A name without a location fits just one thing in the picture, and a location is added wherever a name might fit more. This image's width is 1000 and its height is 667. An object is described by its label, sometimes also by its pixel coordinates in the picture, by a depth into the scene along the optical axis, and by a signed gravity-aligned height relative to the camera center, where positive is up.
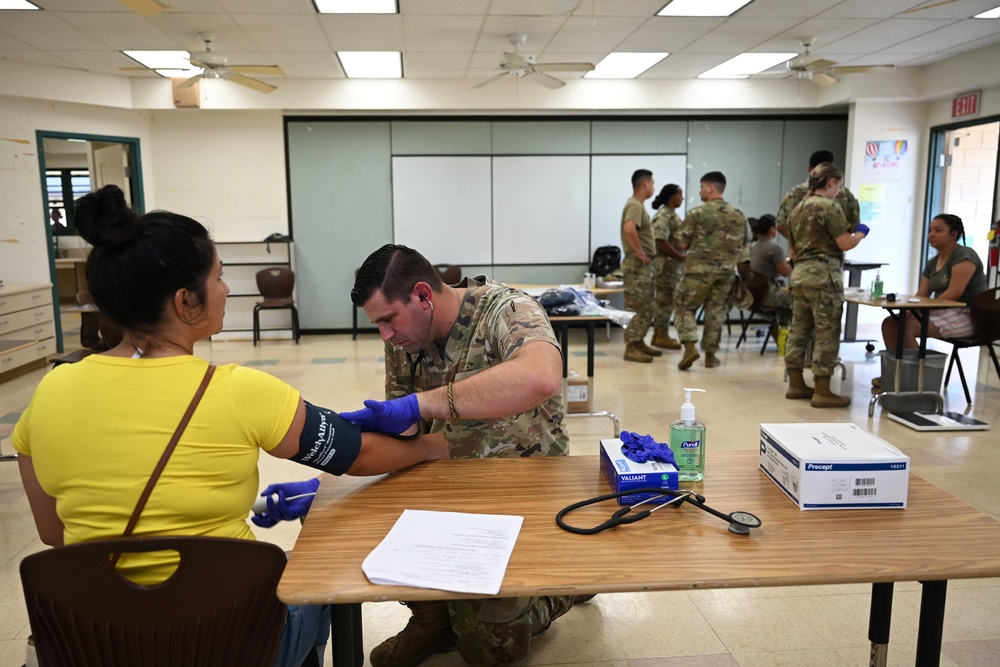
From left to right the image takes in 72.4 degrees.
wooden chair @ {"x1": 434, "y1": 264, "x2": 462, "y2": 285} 7.42 -0.57
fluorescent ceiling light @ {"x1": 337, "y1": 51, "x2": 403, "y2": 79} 6.33 +1.50
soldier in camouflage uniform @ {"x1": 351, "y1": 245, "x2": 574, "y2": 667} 1.56 -0.39
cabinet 5.64 -0.89
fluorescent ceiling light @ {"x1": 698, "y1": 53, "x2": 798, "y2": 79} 6.66 +1.57
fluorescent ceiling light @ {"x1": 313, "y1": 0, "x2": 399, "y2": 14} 4.82 +1.51
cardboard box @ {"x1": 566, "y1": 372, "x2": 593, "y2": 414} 4.38 -1.10
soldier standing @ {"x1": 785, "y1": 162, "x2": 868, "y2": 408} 4.51 -0.29
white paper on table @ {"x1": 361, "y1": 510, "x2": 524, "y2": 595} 1.10 -0.57
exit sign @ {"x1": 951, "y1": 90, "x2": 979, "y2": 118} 6.73 +1.15
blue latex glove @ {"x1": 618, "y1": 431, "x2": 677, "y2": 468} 1.49 -0.50
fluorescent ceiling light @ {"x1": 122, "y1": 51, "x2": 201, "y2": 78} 6.17 +1.48
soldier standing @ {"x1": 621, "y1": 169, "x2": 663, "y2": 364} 6.29 -0.45
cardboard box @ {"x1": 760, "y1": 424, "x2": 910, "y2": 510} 1.36 -0.50
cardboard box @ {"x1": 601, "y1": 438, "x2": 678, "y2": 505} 1.42 -0.53
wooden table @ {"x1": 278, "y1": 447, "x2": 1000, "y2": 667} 1.11 -0.57
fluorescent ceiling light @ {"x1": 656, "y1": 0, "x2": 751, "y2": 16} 4.94 +1.55
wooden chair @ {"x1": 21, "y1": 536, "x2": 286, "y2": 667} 1.04 -0.60
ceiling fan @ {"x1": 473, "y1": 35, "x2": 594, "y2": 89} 5.87 +1.34
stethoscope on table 1.28 -0.56
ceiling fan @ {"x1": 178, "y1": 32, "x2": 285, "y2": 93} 5.64 +1.28
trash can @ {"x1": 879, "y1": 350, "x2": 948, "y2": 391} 4.58 -1.00
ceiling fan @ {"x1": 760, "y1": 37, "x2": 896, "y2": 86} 5.97 +1.36
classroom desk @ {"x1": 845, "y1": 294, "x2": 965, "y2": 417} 4.20 -0.59
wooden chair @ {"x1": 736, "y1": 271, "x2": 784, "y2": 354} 6.28 -0.64
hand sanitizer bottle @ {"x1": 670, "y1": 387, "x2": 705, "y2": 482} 1.51 -0.50
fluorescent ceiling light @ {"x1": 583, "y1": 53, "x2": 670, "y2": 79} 6.54 +1.54
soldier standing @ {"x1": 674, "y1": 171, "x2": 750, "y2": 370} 5.90 -0.34
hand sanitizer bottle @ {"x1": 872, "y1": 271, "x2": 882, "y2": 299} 4.76 -0.47
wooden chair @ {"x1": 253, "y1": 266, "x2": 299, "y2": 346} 7.46 -0.71
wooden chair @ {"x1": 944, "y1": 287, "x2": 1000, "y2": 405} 4.33 -0.60
